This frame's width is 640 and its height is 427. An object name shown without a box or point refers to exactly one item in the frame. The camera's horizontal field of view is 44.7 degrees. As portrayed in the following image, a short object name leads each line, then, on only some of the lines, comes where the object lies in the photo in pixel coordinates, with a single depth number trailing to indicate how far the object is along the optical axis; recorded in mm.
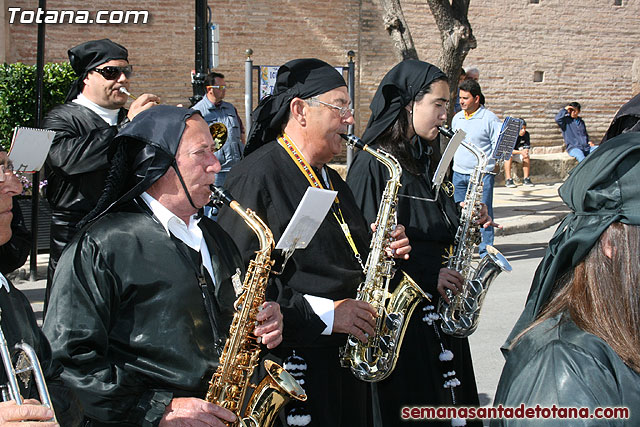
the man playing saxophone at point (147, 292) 2420
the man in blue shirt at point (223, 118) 9039
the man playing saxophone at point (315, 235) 3299
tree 11109
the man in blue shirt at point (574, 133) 17016
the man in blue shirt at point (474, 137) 9859
